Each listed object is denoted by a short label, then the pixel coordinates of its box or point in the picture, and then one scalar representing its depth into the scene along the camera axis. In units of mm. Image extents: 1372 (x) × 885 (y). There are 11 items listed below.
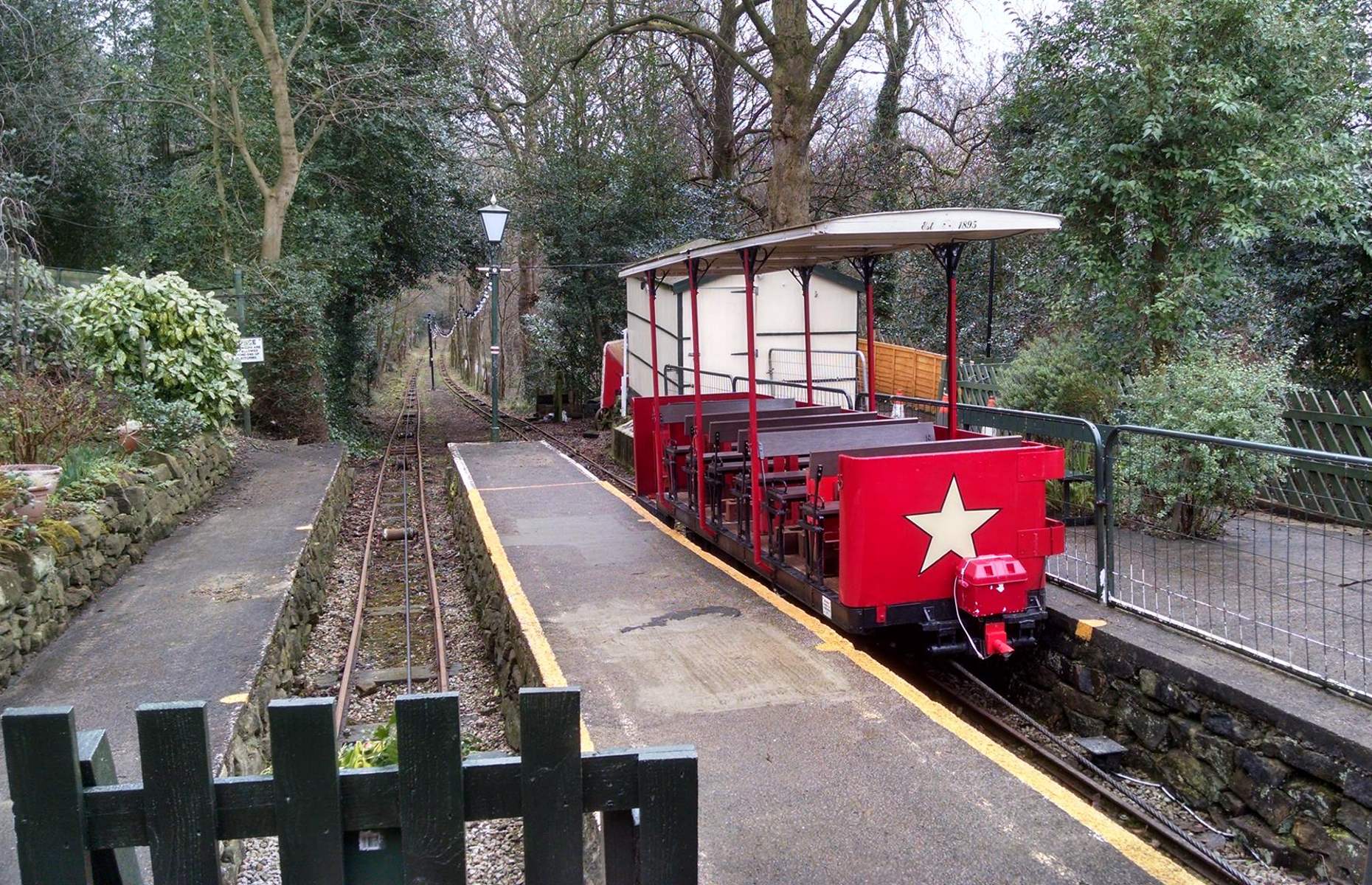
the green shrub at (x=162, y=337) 10648
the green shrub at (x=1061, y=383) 9453
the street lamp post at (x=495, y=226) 14719
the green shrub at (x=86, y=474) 6996
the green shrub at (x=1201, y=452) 6711
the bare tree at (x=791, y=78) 14562
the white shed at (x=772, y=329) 15570
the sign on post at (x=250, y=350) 12969
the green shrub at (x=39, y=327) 9164
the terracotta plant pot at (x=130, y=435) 8672
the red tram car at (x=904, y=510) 5285
